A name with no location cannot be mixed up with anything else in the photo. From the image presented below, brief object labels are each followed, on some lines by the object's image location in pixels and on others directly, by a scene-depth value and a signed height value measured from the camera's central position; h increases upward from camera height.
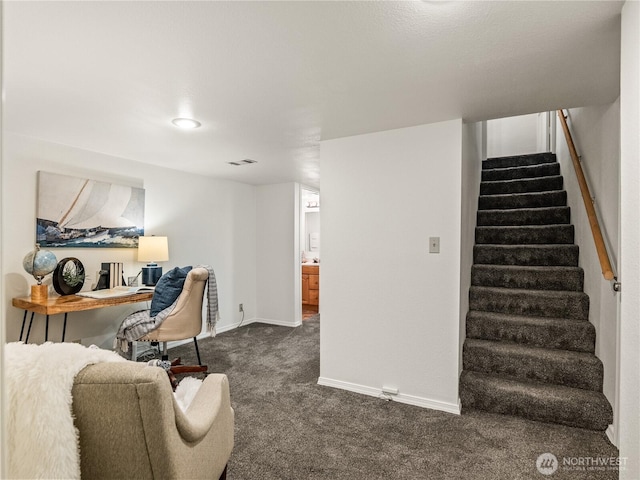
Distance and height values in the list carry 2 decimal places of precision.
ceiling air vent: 3.77 +0.89
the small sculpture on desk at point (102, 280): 3.37 -0.39
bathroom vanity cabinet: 6.61 -0.81
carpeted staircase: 2.42 -0.61
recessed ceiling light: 2.51 +0.88
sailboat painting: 3.04 +0.27
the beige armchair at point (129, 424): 0.98 -0.54
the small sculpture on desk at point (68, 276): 2.96 -0.31
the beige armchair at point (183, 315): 2.95 -0.63
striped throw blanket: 2.91 -0.71
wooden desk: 2.61 -0.50
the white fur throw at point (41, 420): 0.93 -0.49
